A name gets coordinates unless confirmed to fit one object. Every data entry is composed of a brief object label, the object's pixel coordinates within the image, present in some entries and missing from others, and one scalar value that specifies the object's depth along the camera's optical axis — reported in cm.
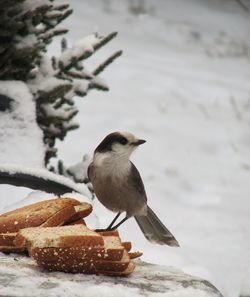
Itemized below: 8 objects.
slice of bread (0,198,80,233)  463
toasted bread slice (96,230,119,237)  448
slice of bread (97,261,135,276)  391
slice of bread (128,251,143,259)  442
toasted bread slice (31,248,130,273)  385
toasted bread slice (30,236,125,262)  385
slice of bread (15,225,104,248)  388
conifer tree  748
